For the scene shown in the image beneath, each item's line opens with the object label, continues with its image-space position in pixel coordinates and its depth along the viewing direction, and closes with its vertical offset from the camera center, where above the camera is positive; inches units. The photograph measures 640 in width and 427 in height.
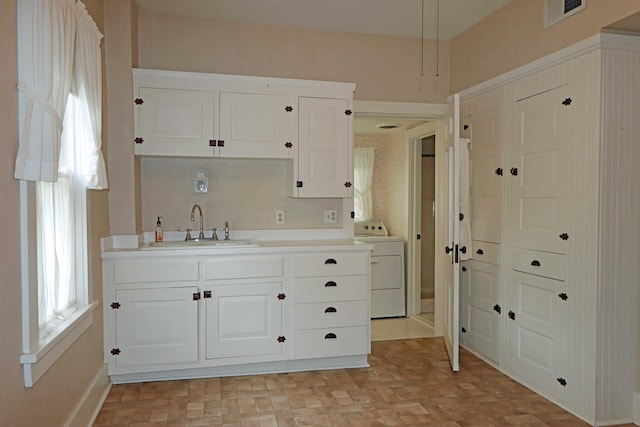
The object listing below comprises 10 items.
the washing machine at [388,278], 213.8 -35.1
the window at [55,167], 71.3 +6.3
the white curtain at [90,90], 99.0 +24.3
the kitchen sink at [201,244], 137.2 -13.0
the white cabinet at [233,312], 130.1 -32.0
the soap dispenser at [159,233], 148.2 -9.8
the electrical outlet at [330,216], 166.7 -5.5
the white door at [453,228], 139.6 -8.6
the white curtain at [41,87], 70.0 +17.9
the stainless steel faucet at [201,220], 152.1 -5.1
